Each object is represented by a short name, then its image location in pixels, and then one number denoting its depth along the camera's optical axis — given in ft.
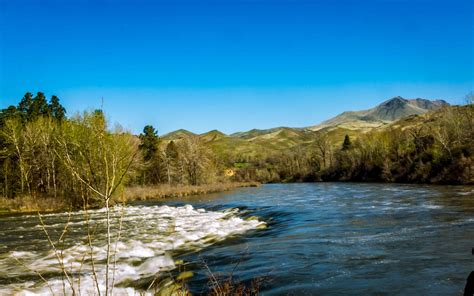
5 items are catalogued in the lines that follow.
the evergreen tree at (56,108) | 237.25
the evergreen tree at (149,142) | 273.95
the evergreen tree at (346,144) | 370.57
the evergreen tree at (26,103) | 221.05
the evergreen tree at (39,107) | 219.61
